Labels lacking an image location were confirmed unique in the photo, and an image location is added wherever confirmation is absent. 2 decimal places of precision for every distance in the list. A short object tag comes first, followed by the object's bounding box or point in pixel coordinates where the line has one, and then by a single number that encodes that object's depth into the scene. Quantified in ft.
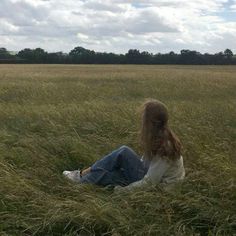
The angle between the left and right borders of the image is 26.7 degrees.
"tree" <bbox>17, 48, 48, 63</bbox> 239.77
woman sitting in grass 15.29
